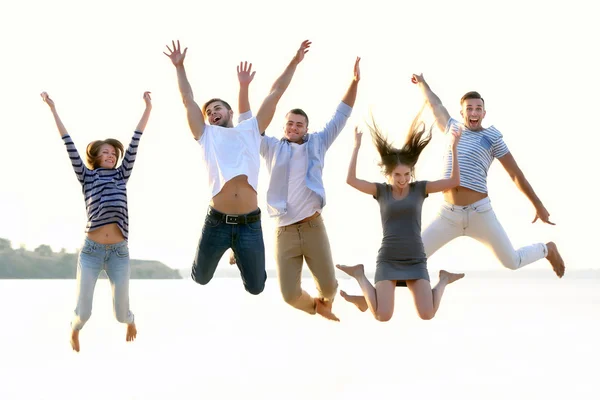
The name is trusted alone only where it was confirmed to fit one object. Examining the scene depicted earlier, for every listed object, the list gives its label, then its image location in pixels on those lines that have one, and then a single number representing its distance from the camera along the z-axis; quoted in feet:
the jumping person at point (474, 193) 29.43
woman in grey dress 26.78
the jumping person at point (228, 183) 27.09
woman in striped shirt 26.81
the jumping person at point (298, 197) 28.22
